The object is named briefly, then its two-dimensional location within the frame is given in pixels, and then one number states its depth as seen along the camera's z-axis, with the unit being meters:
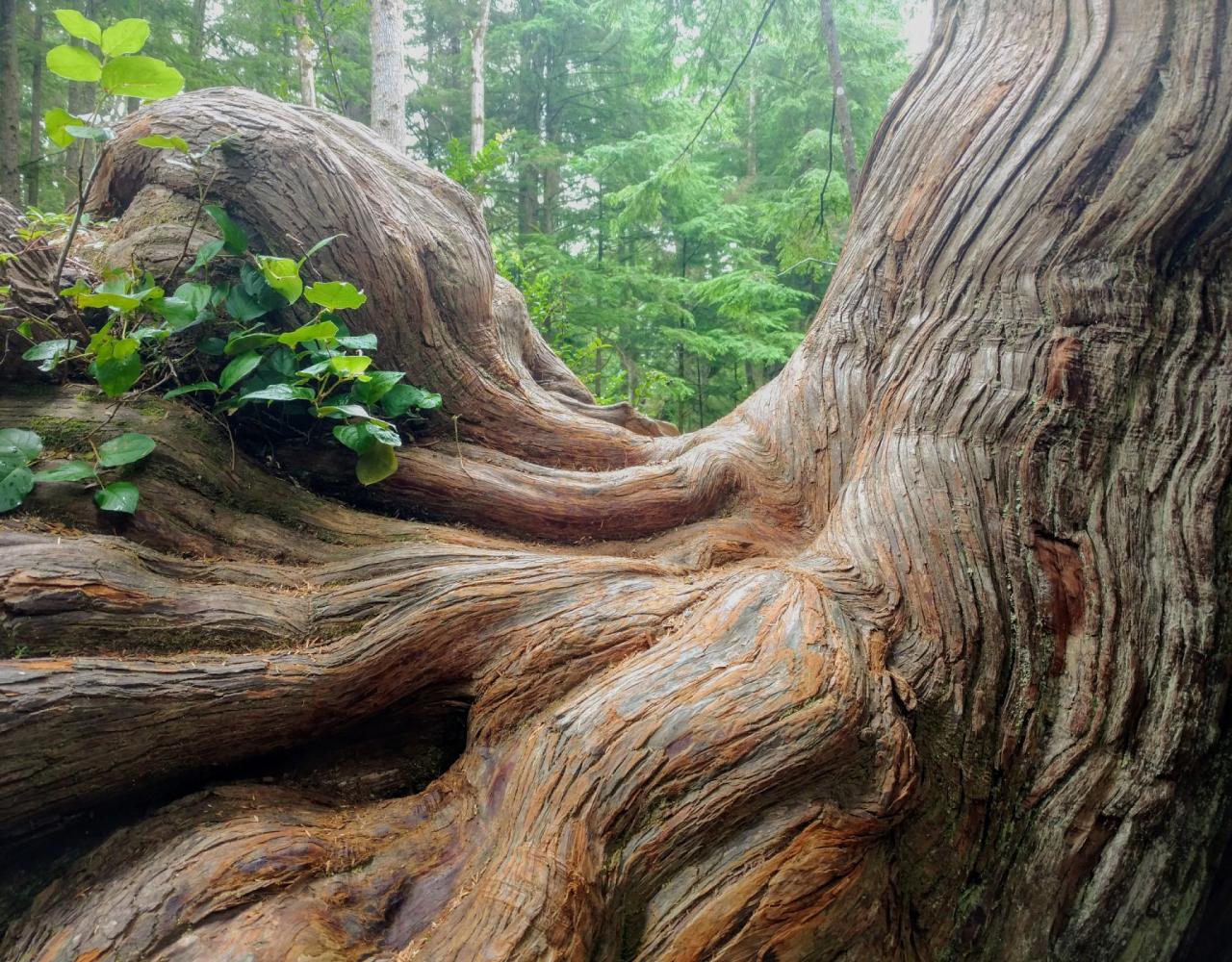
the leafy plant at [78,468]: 1.75
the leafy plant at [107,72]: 1.75
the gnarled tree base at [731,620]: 1.49
